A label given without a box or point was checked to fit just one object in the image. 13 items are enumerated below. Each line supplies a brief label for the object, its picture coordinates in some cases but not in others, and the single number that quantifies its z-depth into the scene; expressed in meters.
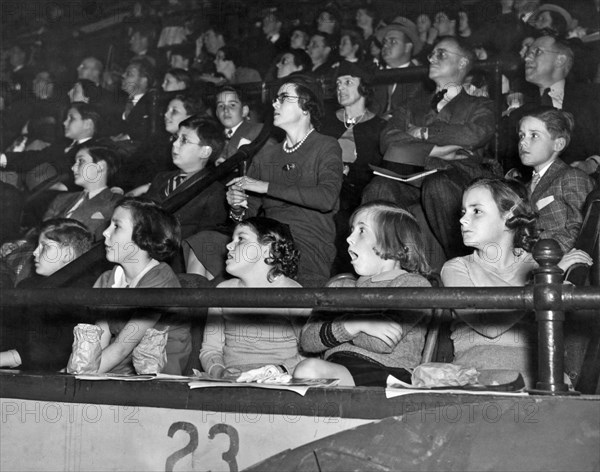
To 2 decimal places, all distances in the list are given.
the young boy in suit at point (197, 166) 4.46
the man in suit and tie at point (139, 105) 6.06
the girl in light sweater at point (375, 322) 2.78
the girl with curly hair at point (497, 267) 2.81
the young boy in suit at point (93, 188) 4.91
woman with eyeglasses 3.82
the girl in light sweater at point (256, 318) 3.25
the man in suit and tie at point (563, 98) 4.39
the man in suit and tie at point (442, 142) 3.80
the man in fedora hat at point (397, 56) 5.53
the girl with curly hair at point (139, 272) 3.29
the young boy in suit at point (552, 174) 3.58
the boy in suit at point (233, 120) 5.21
